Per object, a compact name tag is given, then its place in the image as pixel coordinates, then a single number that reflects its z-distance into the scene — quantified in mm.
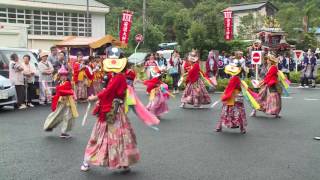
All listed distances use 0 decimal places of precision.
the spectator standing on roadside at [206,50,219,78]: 21472
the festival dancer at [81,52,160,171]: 7094
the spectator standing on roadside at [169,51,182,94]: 22062
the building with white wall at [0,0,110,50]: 44062
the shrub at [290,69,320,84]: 27094
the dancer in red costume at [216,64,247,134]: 10969
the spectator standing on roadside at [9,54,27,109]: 15398
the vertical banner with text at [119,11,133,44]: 30547
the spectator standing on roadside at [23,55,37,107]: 15836
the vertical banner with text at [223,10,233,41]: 33312
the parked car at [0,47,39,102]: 16344
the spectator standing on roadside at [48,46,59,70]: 17752
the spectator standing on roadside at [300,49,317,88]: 23875
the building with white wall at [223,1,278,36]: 61406
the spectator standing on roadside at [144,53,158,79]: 16234
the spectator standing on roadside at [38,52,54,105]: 16656
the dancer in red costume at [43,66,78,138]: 10414
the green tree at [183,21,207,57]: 33781
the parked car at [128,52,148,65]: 36281
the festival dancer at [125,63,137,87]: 9702
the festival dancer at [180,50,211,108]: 15500
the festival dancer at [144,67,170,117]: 13430
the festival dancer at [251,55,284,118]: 13422
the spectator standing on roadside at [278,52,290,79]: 26203
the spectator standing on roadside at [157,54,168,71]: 25120
